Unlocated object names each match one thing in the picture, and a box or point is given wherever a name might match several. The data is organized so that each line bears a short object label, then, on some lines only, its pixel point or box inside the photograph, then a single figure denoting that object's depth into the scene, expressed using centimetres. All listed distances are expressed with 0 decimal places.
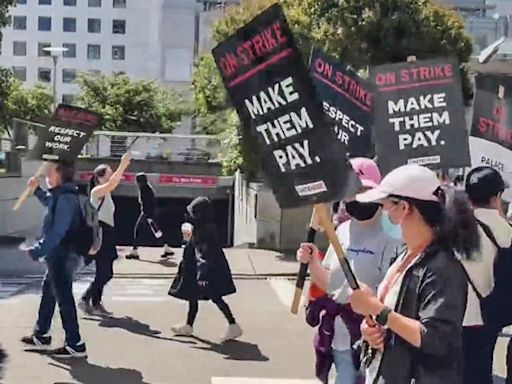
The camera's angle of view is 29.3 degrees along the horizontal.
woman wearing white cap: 355
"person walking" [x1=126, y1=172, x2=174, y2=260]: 1618
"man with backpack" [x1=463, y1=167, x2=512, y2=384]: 541
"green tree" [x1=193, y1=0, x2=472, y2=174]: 1752
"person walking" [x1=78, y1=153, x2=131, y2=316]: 1028
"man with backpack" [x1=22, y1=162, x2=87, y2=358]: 786
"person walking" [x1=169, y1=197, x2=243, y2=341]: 907
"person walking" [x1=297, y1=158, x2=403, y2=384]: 500
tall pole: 4959
